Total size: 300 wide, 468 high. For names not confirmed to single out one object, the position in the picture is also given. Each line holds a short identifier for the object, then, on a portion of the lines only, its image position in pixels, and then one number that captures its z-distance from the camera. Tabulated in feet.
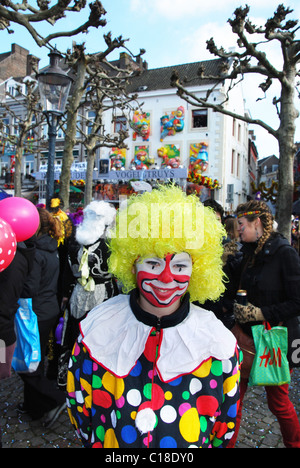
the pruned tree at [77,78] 23.73
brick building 103.32
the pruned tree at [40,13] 15.07
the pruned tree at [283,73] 17.84
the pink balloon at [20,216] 7.57
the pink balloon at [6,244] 6.25
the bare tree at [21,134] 44.19
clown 4.46
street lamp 15.67
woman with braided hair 7.41
